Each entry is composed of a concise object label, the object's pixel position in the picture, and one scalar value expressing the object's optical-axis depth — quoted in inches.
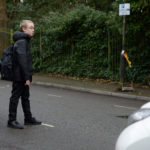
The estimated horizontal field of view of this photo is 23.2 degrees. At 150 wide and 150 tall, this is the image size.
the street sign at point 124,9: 490.2
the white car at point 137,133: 123.3
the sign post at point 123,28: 491.5
